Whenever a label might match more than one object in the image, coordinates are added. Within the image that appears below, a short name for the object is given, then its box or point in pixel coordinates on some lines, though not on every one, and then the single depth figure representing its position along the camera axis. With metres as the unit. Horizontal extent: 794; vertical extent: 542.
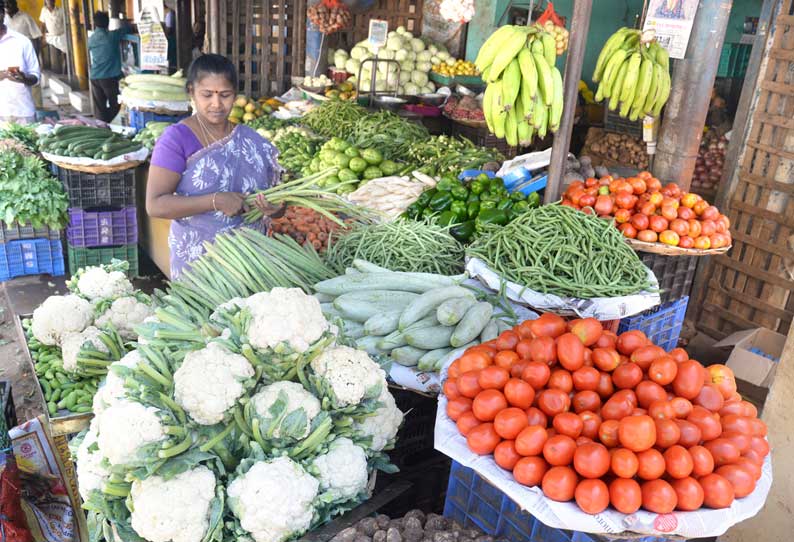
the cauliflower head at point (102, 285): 2.82
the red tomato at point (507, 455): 1.66
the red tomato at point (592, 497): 1.53
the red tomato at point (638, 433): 1.55
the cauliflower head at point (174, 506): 1.50
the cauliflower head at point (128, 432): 1.49
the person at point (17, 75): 6.30
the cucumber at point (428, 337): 2.35
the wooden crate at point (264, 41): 7.96
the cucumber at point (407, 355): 2.33
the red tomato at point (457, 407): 1.85
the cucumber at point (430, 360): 2.31
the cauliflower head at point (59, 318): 2.57
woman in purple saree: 2.90
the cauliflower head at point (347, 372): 1.69
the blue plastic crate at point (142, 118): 7.14
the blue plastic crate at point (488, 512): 1.76
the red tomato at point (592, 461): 1.55
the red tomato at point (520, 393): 1.73
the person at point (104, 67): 9.77
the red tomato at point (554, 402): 1.71
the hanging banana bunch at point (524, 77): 3.24
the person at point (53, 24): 12.62
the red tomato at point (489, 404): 1.74
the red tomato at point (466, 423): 1.78
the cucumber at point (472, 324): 2.33
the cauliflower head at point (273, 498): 1.51
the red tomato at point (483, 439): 1.71
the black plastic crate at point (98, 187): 5.30
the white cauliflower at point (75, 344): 2.38
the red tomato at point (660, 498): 1.52
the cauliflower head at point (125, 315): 2.54
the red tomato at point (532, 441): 1.63
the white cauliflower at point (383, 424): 1.82
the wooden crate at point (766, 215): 4.59
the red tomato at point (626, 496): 1.52
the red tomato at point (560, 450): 1.60
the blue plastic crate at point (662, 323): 3.22
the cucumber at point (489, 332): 2.41
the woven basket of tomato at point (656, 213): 3.57
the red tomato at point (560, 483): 1.56
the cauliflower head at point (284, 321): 1.63
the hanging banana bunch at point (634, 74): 4.04
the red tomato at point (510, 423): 1.67
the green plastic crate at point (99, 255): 5.50
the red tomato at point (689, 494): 1.55
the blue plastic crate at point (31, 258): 5.41
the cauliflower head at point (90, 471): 1.66
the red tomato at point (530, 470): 1.61
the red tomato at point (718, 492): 1.56
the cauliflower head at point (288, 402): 1.60
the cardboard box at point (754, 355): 4.10
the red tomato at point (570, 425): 1.64
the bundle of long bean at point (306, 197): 2.88
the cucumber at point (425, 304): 2.40
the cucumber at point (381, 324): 2.43
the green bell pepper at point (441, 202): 3.95
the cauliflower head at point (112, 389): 1.73
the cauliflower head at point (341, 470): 1.64
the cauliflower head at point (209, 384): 1.54
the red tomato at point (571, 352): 1.80
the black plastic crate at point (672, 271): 3.78
